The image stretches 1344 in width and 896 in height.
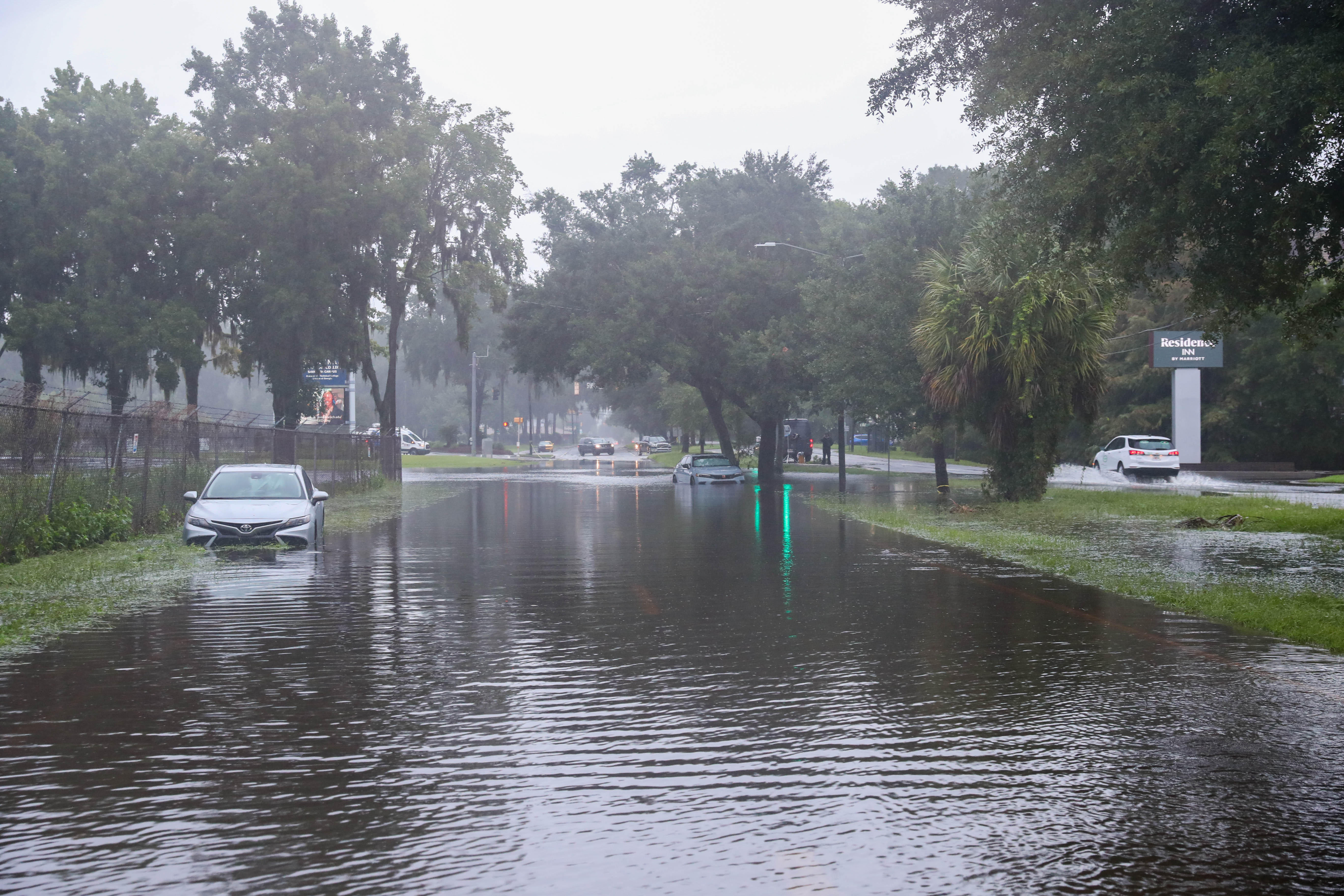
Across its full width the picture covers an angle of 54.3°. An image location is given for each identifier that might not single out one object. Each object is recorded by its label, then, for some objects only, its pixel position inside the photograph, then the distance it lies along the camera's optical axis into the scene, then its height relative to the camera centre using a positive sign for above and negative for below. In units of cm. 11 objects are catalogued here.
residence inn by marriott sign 5681 +380
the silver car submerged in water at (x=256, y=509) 1972 -93
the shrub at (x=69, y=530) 1761 -115
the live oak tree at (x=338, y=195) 4400 +883
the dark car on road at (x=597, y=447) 12012 -22
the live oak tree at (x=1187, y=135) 1341 +336
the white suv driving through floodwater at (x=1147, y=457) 4862 -68
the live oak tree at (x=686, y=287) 5306 +654
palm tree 2934 +202
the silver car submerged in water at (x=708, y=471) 4725 -98
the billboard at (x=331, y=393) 5231 +275
